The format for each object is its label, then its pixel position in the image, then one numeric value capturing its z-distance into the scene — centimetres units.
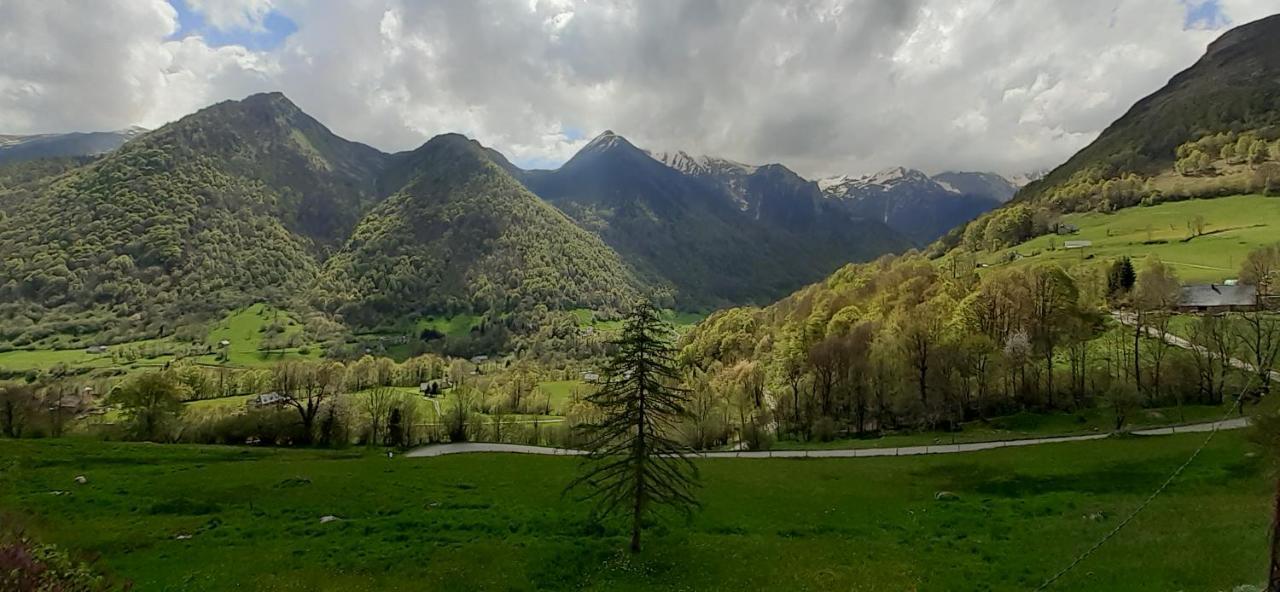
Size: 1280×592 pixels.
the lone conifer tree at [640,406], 2744
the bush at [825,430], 7850
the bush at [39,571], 1062
